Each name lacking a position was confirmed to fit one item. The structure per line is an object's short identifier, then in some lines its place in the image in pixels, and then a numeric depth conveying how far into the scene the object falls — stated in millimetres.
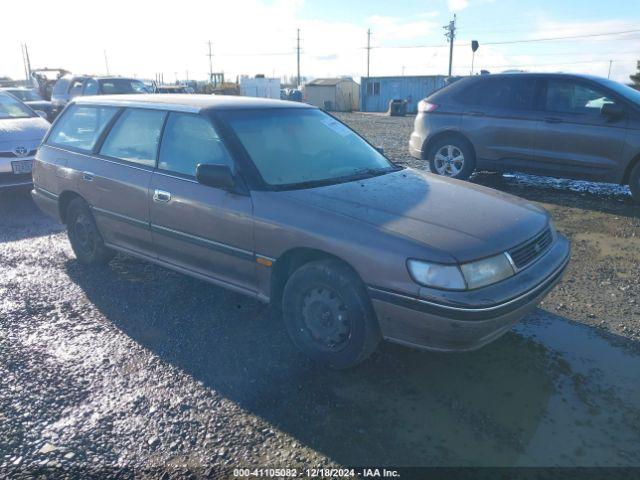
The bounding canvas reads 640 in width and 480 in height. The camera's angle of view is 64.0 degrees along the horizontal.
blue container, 35062
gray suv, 6727
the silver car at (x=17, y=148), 7422
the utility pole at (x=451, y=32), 39441
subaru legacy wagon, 2775
